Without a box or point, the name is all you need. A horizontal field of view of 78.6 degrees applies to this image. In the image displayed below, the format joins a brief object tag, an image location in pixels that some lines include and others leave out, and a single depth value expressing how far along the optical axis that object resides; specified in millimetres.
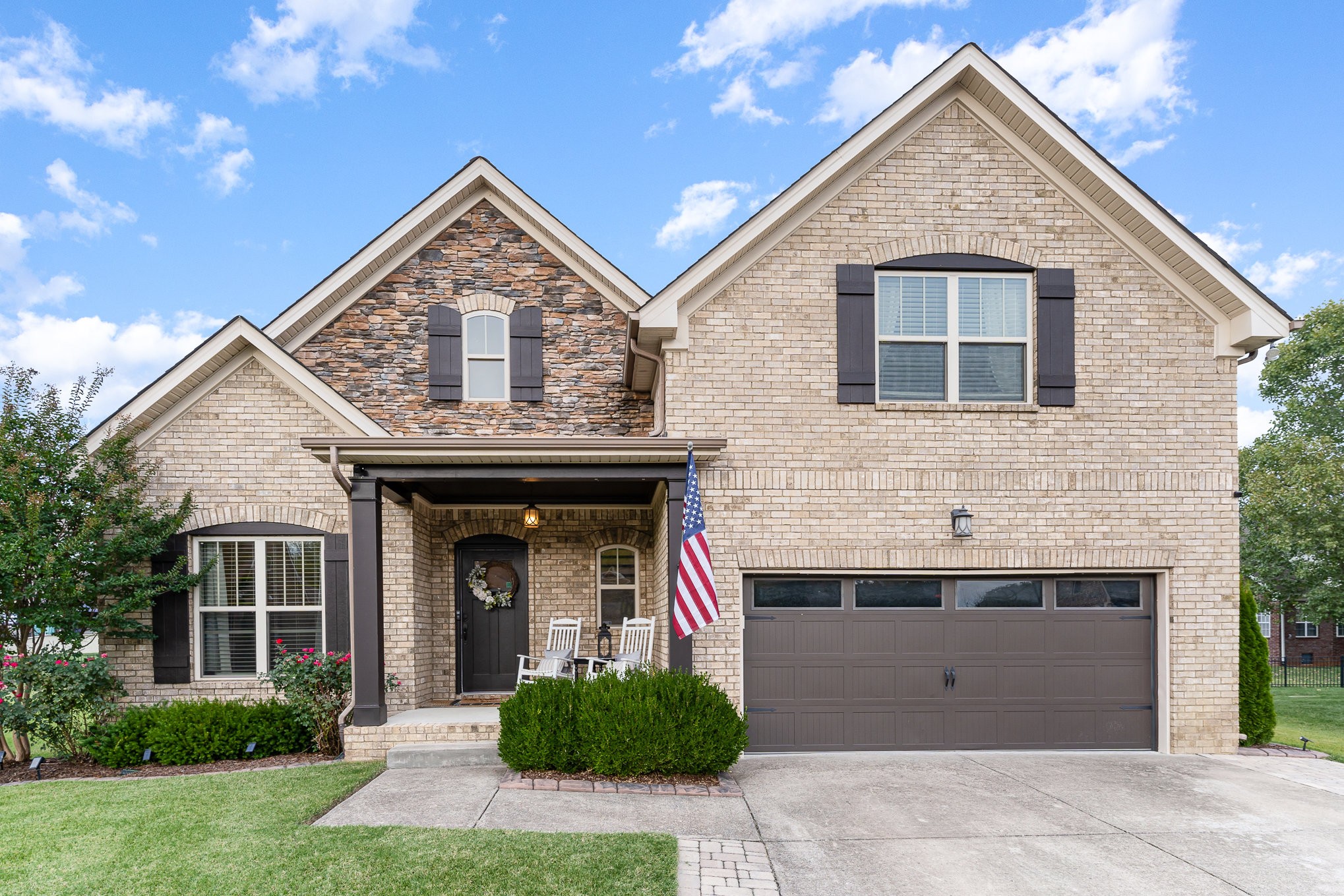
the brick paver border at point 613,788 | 7055
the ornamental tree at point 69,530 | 8844
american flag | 7738
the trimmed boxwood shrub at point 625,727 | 7305
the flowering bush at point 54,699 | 8773
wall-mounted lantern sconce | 8680
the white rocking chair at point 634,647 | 9258
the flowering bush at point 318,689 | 9008
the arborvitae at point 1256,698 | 9172
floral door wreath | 11352
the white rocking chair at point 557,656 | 9609
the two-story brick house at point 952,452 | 8766
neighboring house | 31500
